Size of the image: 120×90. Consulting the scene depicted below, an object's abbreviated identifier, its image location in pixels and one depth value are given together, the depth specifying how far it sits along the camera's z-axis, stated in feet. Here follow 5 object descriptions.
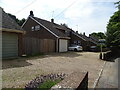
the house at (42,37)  33.68
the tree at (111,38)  48.17
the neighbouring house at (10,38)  24.69
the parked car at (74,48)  57.62
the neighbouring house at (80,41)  66.52
